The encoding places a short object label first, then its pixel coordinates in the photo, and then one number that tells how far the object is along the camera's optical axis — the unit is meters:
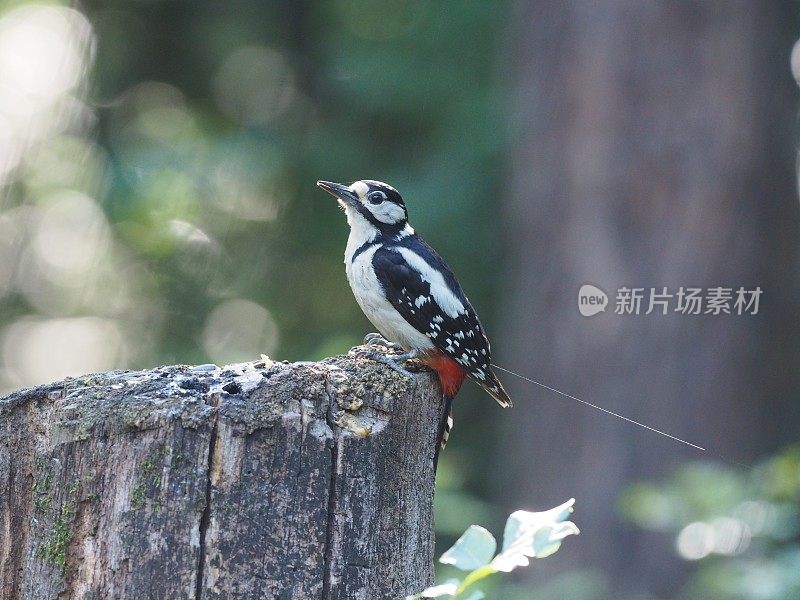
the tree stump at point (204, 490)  6.90
